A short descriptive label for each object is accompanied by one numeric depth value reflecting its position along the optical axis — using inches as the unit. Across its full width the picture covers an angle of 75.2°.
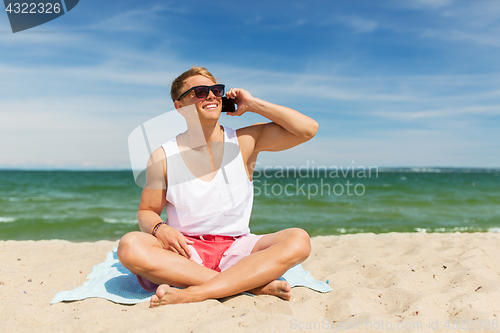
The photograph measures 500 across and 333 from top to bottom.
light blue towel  107.5
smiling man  101.9
